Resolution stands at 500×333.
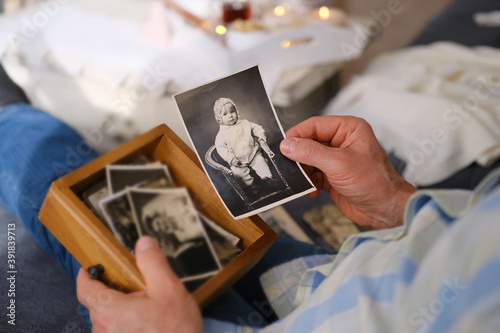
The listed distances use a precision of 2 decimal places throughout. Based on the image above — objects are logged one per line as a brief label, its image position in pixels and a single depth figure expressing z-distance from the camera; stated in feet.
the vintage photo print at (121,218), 1.97
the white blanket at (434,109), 3.76
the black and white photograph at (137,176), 2.15
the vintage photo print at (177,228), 1.89
